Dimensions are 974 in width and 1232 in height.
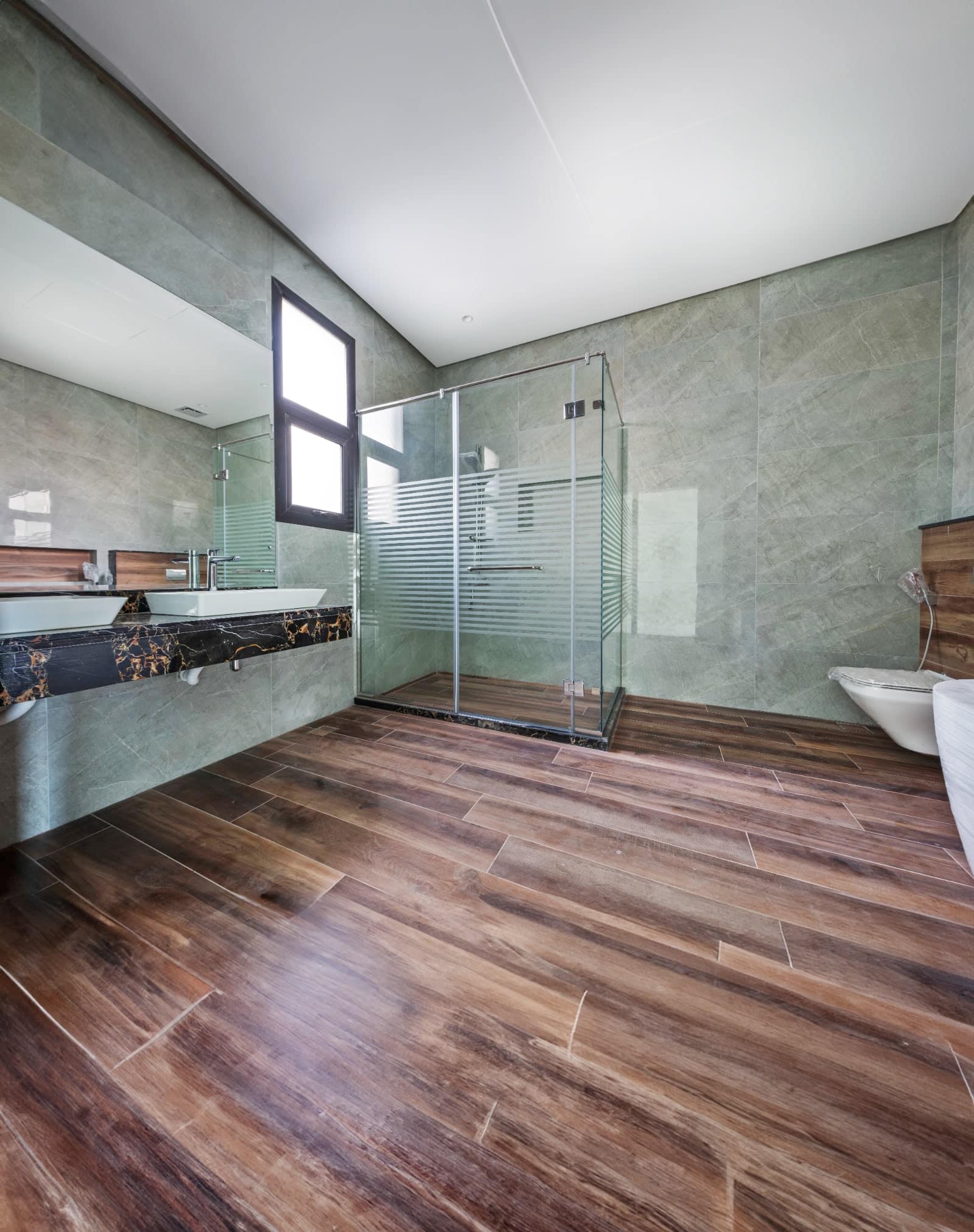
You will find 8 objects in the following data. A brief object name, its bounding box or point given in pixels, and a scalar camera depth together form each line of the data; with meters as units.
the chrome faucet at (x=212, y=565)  1.80
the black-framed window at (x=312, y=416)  2.15
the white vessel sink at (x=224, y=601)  1.45
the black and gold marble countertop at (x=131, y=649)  0.90
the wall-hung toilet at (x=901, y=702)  1.81
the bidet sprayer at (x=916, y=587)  2.18
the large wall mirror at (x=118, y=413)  1.30
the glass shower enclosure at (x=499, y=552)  2.15
